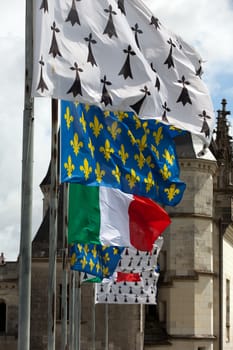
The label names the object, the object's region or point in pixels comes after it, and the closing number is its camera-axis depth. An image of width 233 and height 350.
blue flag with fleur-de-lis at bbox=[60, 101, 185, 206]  15.34
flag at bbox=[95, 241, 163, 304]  31.44
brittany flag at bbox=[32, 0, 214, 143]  12.52
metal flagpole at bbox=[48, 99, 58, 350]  16.06
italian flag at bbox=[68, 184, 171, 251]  17.86
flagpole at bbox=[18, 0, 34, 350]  12.50
